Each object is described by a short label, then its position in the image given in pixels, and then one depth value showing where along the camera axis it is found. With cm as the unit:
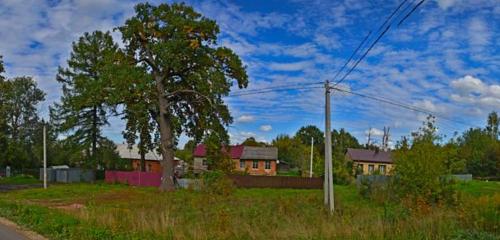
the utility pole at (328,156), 2116
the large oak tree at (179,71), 4291
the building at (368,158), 9675
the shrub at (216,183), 3600
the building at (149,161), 8681
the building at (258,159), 8662
